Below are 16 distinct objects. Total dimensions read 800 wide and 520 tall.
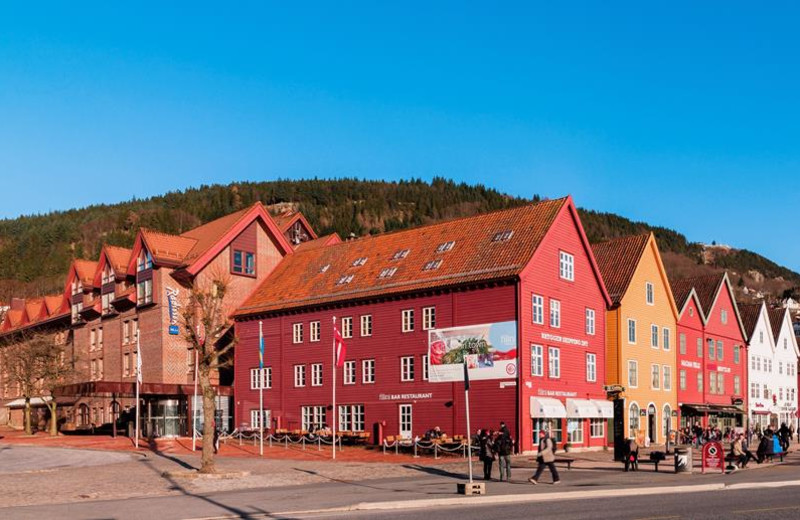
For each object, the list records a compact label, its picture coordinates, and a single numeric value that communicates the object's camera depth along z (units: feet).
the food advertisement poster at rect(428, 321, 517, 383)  157.58
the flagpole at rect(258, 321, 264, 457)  154.70
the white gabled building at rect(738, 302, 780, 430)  258.98
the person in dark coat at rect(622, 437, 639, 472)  120.06
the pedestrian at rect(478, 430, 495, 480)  109.13
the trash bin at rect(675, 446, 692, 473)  116.57
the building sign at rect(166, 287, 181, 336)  202.18
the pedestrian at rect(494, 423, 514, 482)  105.81
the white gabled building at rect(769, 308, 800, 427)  276.82
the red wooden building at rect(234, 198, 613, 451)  160.15
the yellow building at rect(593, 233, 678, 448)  191.72
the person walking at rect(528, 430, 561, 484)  97.96
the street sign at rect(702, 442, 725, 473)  119.34
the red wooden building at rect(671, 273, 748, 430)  220.84
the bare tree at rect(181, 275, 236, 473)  110.11
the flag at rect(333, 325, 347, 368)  149.42
